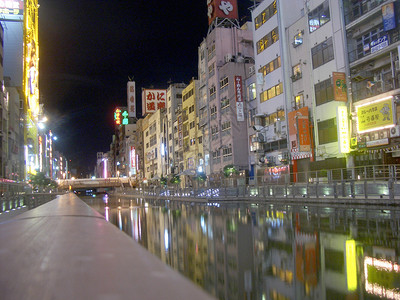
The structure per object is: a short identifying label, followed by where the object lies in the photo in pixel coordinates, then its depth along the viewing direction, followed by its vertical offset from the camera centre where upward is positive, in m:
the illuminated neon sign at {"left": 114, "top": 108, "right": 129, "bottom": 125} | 145.05 +25.80
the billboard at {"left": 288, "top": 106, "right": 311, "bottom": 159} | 35.84 +4.29
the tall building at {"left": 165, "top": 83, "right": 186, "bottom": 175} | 80.81 +13.69
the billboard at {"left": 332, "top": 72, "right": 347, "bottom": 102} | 30.91 +6.92
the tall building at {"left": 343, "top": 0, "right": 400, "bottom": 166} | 26.83 +7.15
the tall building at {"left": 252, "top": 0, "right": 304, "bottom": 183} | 41.25 +10.54
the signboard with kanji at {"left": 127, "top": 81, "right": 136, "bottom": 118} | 112.44 +25.45
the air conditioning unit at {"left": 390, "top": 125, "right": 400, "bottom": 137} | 26.09 +2.82
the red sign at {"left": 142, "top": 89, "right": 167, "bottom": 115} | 102.06 +21.68
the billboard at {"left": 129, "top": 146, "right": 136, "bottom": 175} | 121.75 +7.88
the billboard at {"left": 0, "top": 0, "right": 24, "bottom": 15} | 69.44 +31.94
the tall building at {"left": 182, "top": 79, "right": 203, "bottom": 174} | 66.25 +9.31
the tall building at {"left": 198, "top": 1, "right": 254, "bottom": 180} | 52.66 +12.91
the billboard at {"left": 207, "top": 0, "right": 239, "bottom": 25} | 58.38 +25.28
